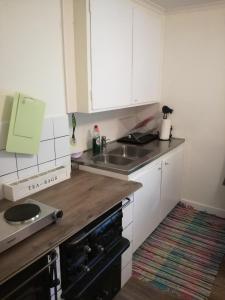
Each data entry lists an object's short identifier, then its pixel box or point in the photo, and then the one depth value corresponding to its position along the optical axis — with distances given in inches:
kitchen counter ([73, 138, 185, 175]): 71.4
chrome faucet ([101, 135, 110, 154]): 90.5
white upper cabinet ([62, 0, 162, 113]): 66.5
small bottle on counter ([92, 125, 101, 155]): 86.9
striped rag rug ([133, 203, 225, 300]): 73.4
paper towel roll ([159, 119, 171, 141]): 104.7
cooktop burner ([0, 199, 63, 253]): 40.3
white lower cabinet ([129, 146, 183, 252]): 77.3
